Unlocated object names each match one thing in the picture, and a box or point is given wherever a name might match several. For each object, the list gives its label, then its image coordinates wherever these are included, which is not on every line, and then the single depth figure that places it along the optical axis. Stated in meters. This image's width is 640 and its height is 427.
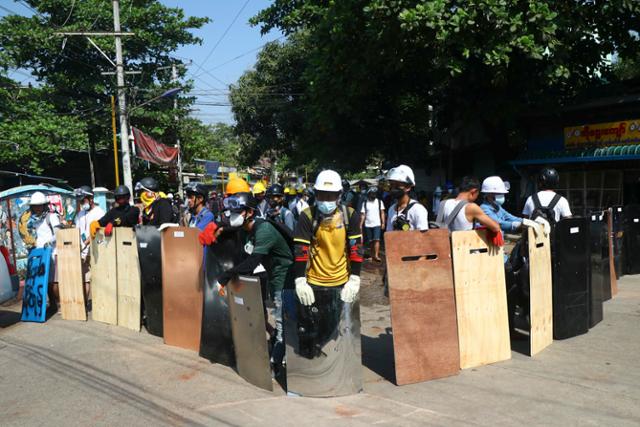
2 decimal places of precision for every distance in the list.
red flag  20.94
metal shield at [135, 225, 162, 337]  6.29
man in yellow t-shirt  4.47
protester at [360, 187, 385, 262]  11.20
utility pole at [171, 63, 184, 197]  24.76
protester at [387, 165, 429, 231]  5.04
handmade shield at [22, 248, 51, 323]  7.36
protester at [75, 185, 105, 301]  7.64
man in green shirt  4.82
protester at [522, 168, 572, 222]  5.84
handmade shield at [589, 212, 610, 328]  6.11
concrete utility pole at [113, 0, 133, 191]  19.56
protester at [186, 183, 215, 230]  7.45
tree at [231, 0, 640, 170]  10.45
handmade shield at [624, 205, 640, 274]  9.09
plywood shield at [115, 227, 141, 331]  6.63
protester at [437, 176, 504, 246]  4.96
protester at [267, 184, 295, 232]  11.20
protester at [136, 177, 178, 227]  7.22
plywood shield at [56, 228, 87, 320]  7.28
